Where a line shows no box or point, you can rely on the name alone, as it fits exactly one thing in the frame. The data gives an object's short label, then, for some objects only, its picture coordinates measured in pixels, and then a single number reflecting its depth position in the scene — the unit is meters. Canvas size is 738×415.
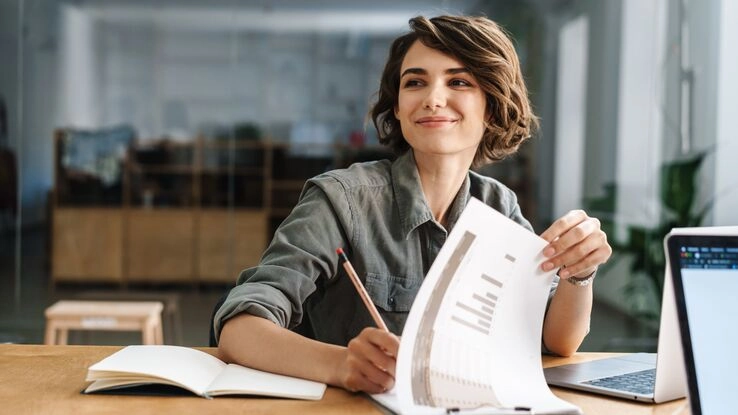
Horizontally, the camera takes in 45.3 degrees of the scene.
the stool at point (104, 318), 3.64
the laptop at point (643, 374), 1.17
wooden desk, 1.11
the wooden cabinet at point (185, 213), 5.13
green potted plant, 4.52
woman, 1.48
